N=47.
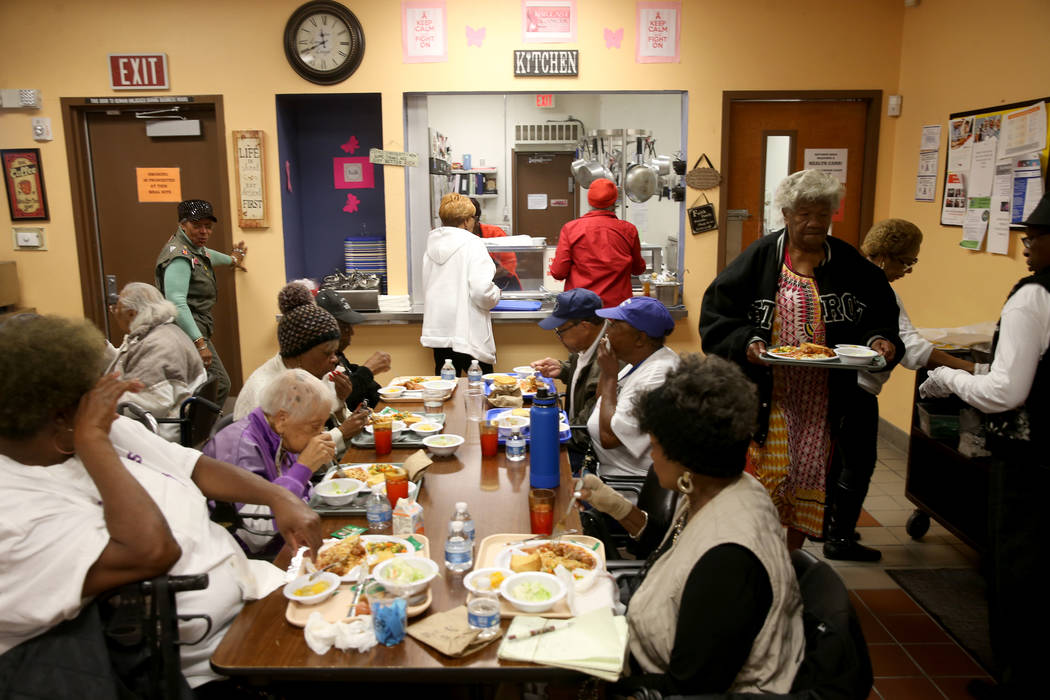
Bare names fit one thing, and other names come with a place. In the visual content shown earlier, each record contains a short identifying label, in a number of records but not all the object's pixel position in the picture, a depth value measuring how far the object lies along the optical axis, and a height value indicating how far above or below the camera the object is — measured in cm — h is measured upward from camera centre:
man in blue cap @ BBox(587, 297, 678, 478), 275 -62
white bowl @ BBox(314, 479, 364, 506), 226 -86
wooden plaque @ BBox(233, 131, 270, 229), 532 +24
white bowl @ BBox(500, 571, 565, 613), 168 -88
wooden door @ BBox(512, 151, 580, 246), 714 +18
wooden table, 150 -92
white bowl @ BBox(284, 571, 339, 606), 171 -89
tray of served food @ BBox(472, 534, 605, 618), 171 -89
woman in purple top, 230 -70
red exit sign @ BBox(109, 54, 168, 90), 524 +98
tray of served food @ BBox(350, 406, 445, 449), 287 -88
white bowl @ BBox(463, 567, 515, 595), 175 -88
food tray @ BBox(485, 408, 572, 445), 286 -87
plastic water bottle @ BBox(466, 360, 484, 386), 372 -82
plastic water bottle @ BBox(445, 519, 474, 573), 188 -86
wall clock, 516 +117
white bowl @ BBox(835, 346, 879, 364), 254 -50
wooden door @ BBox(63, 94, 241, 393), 543 +10
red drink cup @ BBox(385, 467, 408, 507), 221 -81
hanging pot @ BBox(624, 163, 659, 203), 560 +21
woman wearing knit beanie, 278 -54
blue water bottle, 236 -74
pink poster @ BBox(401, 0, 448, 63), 517 +124
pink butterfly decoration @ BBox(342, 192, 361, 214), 602 +6
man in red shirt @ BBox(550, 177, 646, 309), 479 -26
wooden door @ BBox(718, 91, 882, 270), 538 +50
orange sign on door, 555 +21
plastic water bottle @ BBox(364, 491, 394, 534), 211 -86
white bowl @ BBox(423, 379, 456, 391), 369 -89
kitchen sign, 520 +104
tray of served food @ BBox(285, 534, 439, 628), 171 -89
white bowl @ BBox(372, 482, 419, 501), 228 -86
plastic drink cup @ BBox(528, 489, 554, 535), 204 -82
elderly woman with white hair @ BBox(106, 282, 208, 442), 345 -67
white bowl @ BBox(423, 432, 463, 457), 273 -86
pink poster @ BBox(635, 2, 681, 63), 520 +124
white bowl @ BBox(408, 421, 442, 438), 299 -87
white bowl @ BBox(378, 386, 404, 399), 367 -90
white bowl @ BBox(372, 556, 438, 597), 173 -87
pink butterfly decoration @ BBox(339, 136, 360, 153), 593 +51
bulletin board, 378 +22
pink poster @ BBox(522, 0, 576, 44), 517 +131
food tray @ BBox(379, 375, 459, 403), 364 -91
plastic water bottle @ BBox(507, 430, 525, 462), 272 -87
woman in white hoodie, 488 -51
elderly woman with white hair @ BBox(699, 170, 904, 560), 272 -44
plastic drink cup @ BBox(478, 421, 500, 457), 274 -83
